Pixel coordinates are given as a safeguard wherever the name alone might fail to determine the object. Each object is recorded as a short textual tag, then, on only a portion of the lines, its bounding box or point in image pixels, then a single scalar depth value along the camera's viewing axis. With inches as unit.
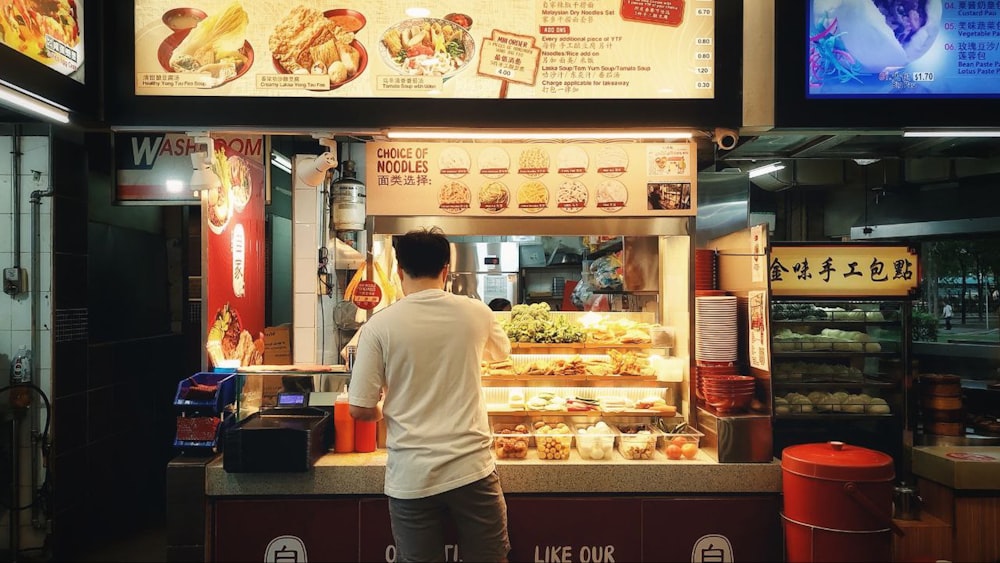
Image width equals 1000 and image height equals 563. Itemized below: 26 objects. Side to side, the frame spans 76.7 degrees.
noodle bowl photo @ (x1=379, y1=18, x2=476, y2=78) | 146.0
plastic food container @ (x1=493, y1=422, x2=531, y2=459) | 154.6
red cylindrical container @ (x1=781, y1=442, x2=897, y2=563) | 137.3
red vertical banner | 154.8
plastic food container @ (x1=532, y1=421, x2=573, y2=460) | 155.2
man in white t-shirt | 112.8
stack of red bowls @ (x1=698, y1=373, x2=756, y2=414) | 159.3
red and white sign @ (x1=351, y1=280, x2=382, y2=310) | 172.2
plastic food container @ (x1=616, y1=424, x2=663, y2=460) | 155.2
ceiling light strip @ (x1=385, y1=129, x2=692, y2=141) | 151.3
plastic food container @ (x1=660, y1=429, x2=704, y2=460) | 154.8
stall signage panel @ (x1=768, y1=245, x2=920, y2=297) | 190.4
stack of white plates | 169.9
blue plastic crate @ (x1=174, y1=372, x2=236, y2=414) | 148.6
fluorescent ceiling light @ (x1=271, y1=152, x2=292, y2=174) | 256.8
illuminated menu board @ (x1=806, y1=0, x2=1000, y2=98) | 147.3
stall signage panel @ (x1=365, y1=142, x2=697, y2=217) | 168.7
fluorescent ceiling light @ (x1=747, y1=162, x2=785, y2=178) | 314.0
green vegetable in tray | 173.3
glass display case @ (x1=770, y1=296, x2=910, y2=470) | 207.8
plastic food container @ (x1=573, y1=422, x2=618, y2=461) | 154.9
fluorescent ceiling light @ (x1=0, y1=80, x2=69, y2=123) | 119.3
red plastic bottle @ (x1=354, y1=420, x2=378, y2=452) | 159.3
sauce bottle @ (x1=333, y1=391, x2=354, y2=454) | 158.4
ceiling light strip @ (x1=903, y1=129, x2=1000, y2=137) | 149.4
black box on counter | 143.7
